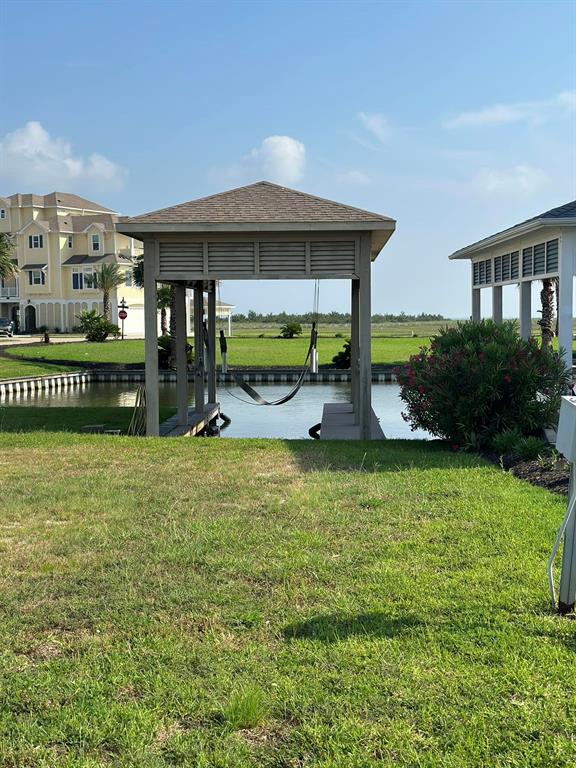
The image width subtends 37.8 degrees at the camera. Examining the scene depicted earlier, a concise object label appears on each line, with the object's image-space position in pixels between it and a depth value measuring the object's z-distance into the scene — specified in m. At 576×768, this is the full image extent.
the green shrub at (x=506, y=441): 9.12
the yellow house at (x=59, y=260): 56.09
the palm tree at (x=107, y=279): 53.25
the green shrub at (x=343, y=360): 29.48
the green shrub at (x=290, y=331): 52.58
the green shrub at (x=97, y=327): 44.75
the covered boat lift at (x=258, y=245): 11.38
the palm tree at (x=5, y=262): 41.69
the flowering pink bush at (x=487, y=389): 9.70
